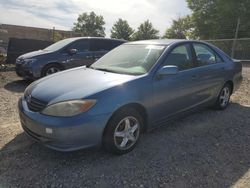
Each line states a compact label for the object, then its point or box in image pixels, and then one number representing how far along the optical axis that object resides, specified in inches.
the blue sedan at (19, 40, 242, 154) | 85.7
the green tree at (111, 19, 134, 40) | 1780.2
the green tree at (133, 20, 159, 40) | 1704.0
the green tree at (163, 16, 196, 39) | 1236.4
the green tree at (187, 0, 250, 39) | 743.7
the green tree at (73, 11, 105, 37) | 2102.9
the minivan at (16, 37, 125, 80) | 220.6
